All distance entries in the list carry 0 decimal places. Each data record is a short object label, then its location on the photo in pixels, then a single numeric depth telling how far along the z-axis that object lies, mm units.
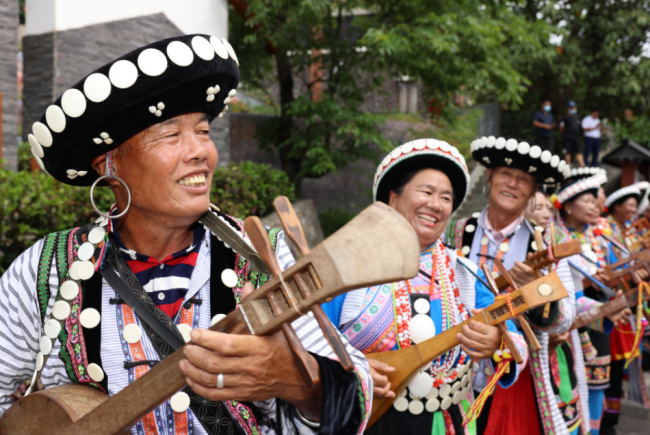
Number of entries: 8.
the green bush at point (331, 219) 12164
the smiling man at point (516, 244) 3373
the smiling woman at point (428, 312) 2553
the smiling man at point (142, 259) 1602
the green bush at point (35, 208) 4789
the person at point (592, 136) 17250
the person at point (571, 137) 16812
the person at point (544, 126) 16266
